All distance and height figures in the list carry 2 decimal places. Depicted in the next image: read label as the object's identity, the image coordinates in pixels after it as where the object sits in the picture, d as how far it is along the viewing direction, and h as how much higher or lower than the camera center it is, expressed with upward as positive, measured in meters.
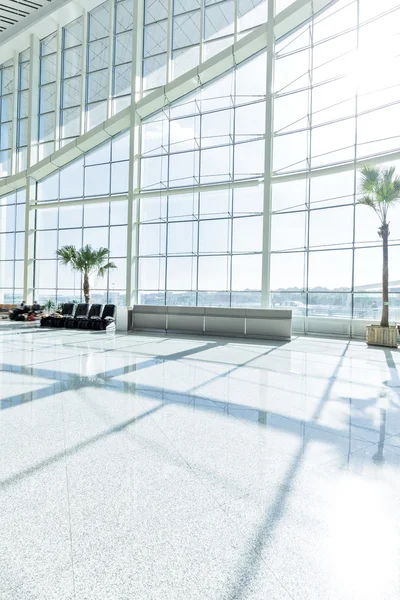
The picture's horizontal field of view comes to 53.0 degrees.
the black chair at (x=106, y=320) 16.05 -0.79
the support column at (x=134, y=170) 17.91 +5.94
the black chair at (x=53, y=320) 17.06 -0.90
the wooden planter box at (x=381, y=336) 11.56 -0.87
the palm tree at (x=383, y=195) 11.31 +3.16
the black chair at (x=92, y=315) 16.38 -0.64
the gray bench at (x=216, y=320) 13.14 -0.63
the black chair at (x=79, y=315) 16.73 -0.65
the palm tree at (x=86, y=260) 18.17 +1.81
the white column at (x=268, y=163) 14.91 +5.26
